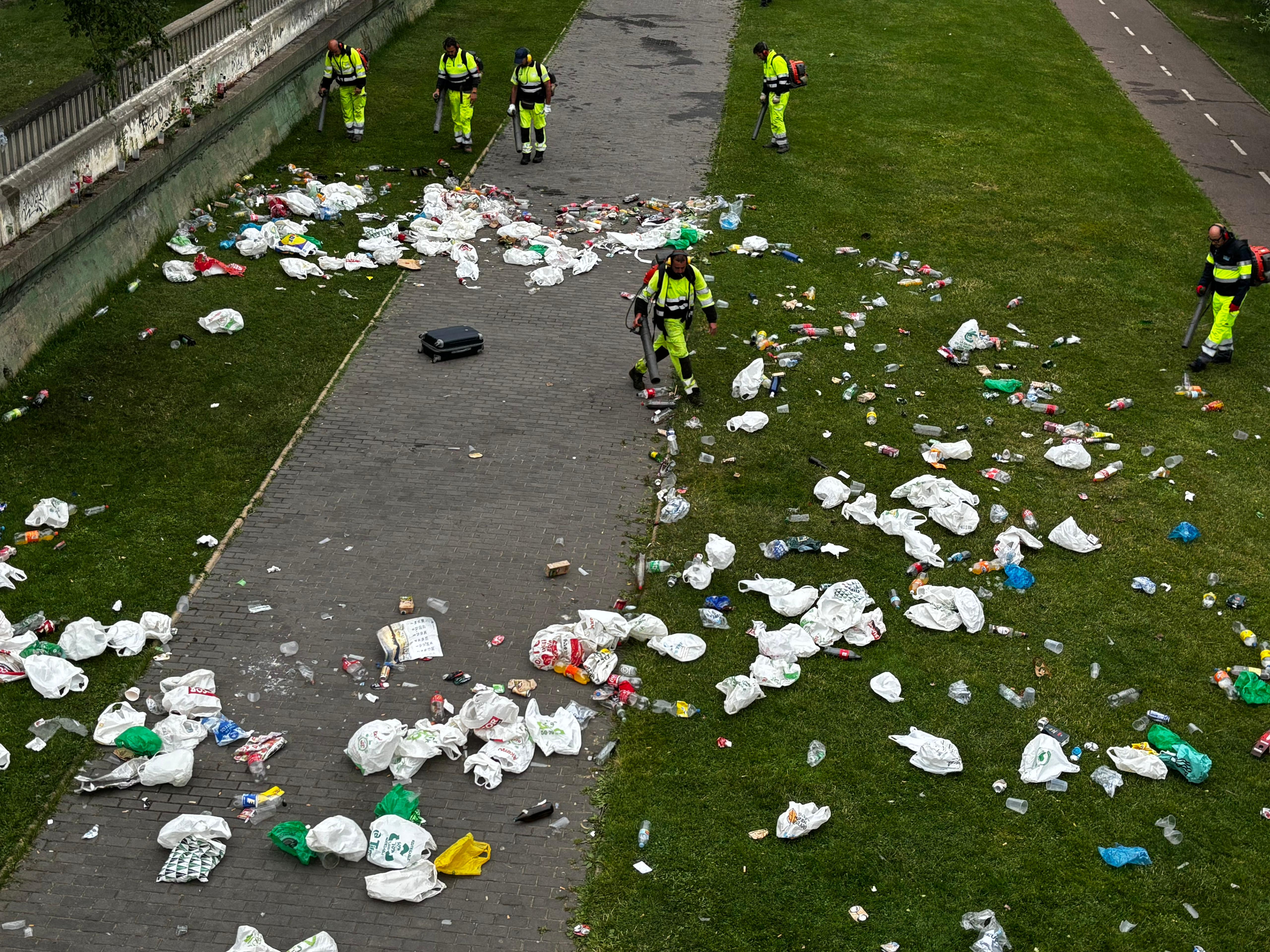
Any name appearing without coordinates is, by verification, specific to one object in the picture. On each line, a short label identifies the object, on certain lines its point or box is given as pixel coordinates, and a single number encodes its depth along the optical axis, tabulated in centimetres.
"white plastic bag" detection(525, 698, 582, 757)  890
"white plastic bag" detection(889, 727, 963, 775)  873
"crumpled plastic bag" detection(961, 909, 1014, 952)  745
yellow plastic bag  794
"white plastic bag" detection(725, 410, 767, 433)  1287
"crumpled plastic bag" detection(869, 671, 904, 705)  935
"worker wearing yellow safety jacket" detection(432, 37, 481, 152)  1944
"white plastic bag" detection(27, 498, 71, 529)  1091
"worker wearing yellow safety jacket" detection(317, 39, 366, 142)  1928
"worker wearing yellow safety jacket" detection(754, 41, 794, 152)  1984
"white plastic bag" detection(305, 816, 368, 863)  787
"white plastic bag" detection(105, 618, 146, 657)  957
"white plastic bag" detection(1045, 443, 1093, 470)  1234
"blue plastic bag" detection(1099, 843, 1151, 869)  803
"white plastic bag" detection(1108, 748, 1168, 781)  870
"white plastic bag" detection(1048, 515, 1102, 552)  1113
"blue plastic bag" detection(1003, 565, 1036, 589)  1063
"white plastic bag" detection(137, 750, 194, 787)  845
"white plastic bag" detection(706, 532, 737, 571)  1077
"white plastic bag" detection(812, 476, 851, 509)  1166
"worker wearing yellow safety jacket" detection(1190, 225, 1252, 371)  1365
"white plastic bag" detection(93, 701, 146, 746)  878
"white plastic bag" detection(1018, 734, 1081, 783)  869
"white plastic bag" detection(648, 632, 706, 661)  975
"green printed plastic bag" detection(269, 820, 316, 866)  795
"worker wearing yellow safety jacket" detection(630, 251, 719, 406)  1272
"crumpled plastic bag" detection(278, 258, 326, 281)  1564
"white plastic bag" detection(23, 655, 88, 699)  912
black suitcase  1405
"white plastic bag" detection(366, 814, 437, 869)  792
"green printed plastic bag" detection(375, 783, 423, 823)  823
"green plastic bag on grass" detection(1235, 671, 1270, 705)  941
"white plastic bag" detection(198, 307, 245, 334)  1425
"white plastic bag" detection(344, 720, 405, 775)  859
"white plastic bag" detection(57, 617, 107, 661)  949
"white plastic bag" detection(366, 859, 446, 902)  772
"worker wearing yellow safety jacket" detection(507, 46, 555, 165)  1895
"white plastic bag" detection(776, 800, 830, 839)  821
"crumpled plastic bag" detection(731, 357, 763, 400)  1348
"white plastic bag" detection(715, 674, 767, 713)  920
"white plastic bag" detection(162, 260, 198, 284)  1520
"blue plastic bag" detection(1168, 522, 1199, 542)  1133
